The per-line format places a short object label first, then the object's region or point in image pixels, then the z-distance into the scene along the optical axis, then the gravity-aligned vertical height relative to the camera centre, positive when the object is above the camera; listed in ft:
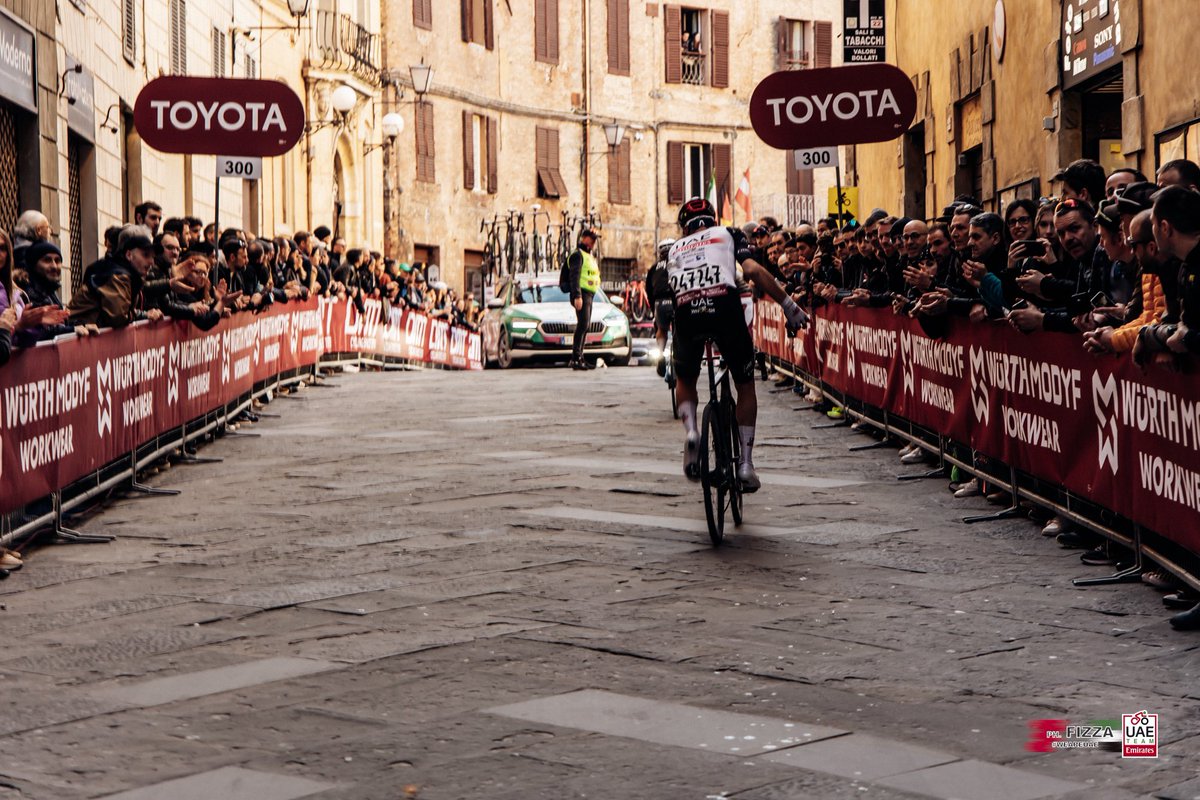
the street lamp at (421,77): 114.01 +14.58
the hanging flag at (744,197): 107.24 +6.87
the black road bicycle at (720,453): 30.07 -2.26
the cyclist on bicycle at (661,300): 51.37 +0.46
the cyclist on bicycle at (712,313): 31.48 +0.04
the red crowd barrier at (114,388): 29.40 -1.37
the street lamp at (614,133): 160.97 +15.66
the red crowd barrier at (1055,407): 24.09 -1.56
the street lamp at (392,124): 113.19 +11.66
